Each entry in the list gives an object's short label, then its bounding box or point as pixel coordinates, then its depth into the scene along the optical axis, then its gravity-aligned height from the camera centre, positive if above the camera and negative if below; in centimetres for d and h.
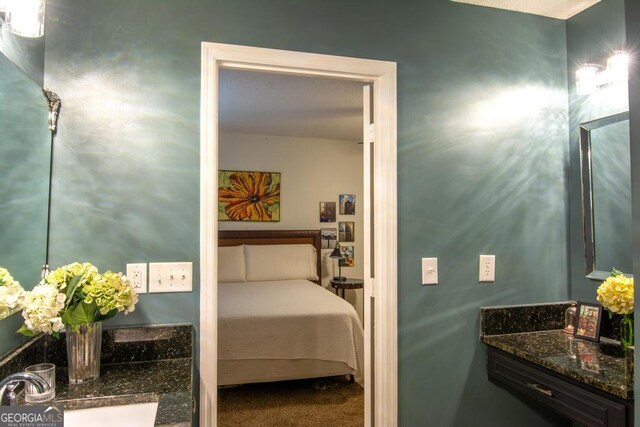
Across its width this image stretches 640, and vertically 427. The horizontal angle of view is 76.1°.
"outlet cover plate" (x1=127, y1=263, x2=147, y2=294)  158 -18
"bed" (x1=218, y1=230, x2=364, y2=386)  331 -90
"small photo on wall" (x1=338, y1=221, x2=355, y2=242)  584 -2
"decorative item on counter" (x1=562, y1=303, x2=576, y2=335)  201 -45
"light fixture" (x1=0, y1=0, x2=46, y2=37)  120 +64
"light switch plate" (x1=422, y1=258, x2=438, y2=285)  192 -19
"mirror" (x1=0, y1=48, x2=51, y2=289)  121 +19
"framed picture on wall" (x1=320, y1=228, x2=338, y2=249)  577 -10
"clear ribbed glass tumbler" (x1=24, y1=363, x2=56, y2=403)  106 -42
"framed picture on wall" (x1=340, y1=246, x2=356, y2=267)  581 -36
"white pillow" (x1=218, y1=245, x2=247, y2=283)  492 -42
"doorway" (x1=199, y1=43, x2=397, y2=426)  163 +8
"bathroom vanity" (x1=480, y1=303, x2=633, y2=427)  143 -53
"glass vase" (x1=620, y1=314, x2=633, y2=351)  169 -42
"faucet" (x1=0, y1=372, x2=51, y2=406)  87 -34
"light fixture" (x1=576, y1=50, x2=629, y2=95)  186 +74
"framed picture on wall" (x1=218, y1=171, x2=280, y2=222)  543 +46
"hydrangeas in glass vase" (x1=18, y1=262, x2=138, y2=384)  132 -25
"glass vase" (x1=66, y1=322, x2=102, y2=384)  135 -41
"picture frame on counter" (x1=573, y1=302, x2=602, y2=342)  187 -43
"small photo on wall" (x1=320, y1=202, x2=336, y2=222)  579 +26
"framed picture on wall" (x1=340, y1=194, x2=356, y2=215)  585 +37
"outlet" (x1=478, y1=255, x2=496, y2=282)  200 -19
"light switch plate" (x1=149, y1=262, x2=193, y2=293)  159 -18
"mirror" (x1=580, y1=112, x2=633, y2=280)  189 +17
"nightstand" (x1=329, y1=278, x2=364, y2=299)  509 -68
